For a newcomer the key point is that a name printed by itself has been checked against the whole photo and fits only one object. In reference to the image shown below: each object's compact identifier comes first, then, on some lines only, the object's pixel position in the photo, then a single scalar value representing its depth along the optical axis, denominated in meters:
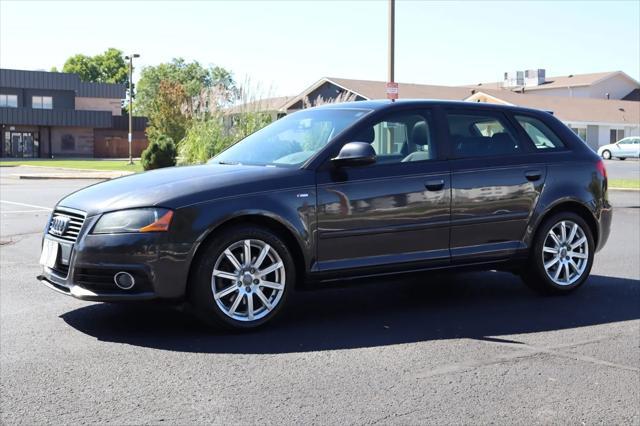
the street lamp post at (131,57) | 50.96
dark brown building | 67.88
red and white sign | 17.72
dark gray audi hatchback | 5.46
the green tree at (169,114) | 44.63
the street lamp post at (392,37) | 19.16
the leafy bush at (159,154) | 32.16
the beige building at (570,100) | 60.46
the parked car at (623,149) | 55.75
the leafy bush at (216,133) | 25.41
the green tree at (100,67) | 118.56
